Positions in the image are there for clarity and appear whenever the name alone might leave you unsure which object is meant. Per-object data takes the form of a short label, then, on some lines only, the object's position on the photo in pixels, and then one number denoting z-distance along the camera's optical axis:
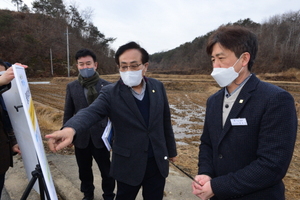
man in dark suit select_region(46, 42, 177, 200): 1.82
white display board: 1.47
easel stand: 1.52
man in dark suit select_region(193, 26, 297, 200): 1.18
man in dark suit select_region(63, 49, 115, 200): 2.61
